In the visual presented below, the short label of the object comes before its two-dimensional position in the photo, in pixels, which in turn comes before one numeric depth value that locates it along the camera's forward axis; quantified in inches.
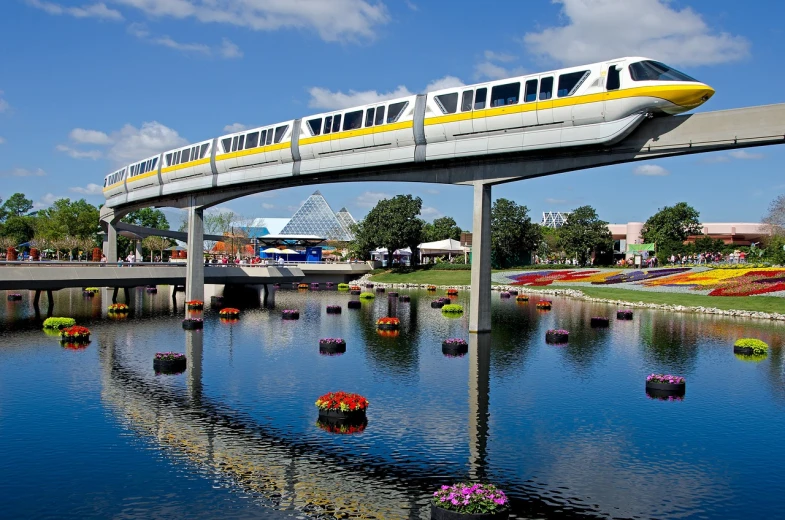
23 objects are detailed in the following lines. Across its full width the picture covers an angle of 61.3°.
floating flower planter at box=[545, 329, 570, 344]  1691.7
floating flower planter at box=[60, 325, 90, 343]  1605.6
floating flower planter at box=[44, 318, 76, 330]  1870.1
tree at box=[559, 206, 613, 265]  4512.8
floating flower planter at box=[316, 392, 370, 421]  904.9
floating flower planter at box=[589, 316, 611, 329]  2030.0
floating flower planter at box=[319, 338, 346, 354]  1510.8
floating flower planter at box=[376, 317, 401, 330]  1945.1
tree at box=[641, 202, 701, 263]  4517.7
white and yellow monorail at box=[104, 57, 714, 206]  1284.4
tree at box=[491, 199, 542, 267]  4598.9
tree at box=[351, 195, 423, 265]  4749.0
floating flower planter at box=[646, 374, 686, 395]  1117.1
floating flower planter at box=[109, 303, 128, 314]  2356.1
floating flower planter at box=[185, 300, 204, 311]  2423.8
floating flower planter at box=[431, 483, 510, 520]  574.2
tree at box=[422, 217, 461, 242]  6171.3
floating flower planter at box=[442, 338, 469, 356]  1486.2
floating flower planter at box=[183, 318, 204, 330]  1931.6
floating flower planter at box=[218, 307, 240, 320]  2279.0
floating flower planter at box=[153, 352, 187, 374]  1263.5
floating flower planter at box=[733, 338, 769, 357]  1498.5
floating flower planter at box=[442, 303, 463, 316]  2394.2
